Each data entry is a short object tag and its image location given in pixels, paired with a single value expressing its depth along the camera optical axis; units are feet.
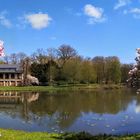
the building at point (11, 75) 178.93
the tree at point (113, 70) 181.16
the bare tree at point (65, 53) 197.23
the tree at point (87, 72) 177.03
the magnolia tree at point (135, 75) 24.76
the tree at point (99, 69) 190.20
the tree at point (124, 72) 188.66
